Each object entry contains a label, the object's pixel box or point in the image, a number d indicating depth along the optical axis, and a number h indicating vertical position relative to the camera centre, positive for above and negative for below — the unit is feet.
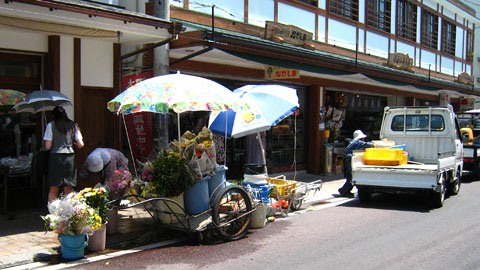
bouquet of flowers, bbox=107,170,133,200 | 21.17 -3.22
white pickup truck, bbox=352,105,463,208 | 29.40 -2.79
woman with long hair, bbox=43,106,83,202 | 22.52 -1.84
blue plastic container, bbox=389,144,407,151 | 34.68 -2.02
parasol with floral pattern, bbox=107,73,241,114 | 19.45 +1.04
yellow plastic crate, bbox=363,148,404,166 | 30.86 -2.53
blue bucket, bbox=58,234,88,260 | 17.93 -5.29
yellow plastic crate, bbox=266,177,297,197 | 26.96 -4.11
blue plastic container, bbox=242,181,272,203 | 25.38 -4.01
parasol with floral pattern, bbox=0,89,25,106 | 25.36 +1.16
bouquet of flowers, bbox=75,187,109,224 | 18.83 -3.54
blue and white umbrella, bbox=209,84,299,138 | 26.48 +0.41
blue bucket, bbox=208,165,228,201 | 22.31 -3.24
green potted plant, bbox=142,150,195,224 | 20.35 -2.99
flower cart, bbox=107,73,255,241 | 19.80 -2.60
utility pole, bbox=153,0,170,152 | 28.81 +3.22
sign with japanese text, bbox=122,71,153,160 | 29.73 -0.77
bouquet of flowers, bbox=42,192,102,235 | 17.79 -4.13
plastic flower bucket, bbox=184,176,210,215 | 21.01 -3.86
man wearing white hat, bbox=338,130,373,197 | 33.86 -2.72
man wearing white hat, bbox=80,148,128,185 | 22.57 -2.40
